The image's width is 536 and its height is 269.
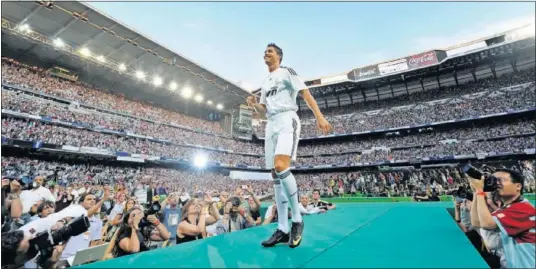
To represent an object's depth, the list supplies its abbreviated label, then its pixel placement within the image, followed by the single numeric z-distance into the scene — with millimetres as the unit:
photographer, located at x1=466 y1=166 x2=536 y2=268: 1949
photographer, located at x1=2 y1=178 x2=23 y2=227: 3849
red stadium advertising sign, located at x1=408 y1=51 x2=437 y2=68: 31183
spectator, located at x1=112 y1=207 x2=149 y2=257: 3100
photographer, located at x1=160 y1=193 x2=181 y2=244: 5578
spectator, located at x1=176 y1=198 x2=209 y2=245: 3971
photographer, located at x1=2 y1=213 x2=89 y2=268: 2355
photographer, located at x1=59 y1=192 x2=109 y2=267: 4043
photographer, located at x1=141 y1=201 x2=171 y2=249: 3809
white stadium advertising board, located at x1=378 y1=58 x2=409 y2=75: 33094
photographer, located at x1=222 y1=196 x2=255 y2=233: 5258
